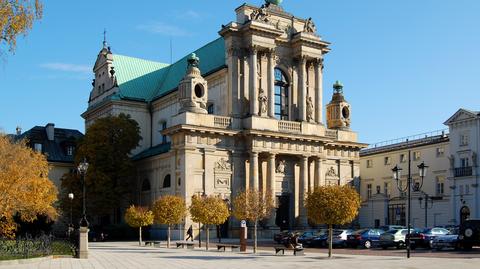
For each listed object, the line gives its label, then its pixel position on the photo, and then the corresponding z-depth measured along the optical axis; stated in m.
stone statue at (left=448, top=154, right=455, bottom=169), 79.14
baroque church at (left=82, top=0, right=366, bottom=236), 63.72
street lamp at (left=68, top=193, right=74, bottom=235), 68.87
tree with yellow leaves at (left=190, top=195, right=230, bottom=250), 49.66
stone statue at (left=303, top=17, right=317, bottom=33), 71.69
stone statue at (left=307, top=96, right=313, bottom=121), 70.25
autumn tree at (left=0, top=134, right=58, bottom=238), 39.06
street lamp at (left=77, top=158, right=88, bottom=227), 41.81
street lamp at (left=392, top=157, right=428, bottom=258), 40.95
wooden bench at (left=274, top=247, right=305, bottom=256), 40.78
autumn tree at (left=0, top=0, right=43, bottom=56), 20.97
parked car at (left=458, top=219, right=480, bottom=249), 44.03
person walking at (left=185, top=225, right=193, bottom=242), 60.38
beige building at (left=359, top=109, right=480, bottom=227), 77.31
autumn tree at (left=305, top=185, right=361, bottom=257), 40.00
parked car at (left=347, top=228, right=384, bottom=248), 51.62
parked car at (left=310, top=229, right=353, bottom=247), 52.03
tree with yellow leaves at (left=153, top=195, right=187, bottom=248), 53.30
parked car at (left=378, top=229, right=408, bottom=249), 49.16
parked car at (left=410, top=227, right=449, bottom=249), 48.47
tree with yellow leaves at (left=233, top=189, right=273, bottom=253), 48.31
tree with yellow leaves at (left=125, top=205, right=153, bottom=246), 55.06
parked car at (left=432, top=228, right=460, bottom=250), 46.14
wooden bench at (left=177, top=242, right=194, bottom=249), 50.44
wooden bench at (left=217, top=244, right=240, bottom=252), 45.78
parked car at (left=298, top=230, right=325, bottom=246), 53.81
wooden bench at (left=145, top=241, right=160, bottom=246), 54.53
